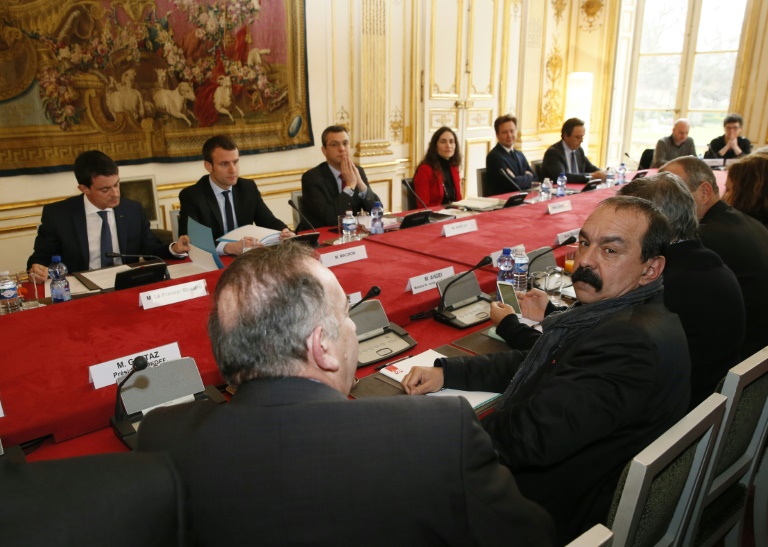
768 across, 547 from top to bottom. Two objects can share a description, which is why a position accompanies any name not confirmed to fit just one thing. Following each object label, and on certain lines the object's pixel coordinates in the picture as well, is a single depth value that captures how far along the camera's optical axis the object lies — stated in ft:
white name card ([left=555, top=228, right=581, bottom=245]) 9.35
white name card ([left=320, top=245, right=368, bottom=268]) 8.10
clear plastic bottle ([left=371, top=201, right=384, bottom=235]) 10.59
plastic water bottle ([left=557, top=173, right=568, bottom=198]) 15.12
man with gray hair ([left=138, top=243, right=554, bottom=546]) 2.40
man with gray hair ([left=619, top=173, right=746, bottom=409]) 5.34
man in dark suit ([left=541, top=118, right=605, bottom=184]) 17.39
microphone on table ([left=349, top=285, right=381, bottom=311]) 5.19
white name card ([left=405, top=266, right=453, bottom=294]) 6.95
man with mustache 3.72
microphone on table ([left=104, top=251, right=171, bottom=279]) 7.82
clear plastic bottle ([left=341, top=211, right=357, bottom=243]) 10.55
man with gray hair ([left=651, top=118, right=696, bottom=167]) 21.20
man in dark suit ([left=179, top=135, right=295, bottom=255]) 10.61
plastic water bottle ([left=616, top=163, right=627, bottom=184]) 17.09
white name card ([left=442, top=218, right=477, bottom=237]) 9.92
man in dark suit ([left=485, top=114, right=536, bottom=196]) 16.24
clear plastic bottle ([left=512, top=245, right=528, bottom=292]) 7.70
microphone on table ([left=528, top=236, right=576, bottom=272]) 7.88
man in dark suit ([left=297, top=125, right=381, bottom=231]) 12.29
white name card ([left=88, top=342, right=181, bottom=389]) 4.68
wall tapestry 12.82
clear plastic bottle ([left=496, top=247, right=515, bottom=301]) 7.77
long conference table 4.38
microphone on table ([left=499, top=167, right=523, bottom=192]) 14.78
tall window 24.03
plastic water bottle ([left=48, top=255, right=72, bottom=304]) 6.99
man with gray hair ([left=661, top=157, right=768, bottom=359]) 6.81
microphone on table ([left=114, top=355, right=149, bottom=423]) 3.99
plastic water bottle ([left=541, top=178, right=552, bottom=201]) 14.40
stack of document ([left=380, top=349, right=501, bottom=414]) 4.77
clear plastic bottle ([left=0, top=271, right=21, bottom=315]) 6.75
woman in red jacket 14.64
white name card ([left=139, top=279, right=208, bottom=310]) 6.53
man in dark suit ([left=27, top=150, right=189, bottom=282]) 9.00
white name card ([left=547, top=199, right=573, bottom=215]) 11.96
